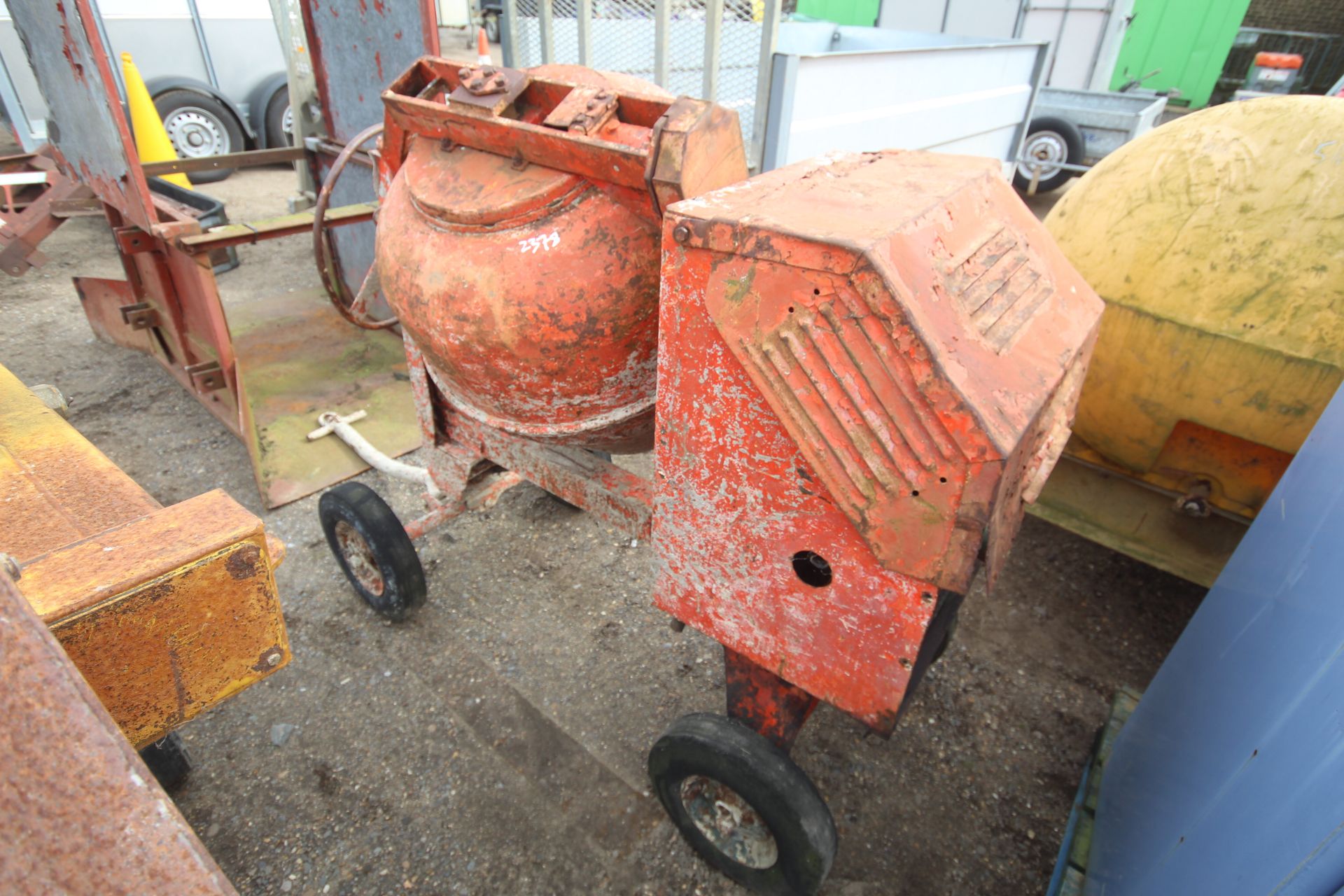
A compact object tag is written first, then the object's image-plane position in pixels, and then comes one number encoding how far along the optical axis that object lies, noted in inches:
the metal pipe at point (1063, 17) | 333.4
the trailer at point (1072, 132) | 276.7
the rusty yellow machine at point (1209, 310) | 77.8
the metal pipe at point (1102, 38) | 326.6
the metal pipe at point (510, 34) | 188.2
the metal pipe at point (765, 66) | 148.8
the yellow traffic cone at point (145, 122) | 225.6
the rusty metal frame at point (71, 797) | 24.2
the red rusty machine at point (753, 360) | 47.1
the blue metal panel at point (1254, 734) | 37.6
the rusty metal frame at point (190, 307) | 111.3
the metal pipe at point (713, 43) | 159.3
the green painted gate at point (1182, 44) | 339.0
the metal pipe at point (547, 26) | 179.6
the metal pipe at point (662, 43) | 164.1
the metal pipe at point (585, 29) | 171.9
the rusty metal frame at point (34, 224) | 145.1
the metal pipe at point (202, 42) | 246.5
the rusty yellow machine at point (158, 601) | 37.6
